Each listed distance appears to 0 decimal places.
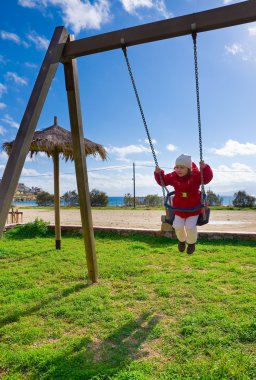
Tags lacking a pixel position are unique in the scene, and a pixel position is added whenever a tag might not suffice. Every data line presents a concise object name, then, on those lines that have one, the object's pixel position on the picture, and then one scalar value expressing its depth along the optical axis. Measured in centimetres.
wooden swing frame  348
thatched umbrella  762
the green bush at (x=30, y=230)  1010
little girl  409
